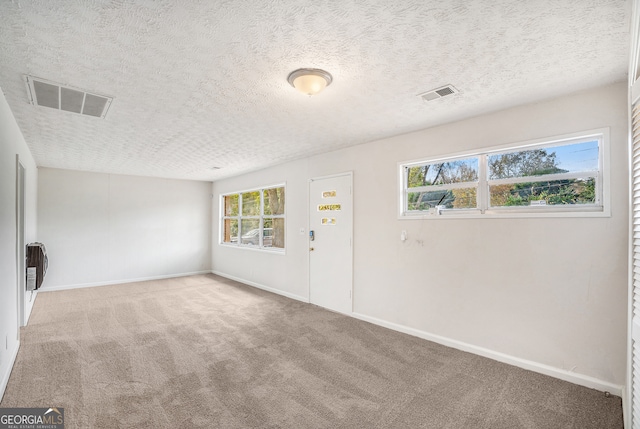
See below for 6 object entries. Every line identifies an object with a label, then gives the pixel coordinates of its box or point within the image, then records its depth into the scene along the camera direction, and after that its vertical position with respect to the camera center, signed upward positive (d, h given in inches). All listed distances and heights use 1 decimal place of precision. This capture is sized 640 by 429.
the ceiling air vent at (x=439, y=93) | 101.1 +42.6
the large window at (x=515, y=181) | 104.3 +14.4
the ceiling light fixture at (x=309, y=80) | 88.4 +40.6
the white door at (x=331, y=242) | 177.6 -15.3
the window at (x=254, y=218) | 241.6 -0.5
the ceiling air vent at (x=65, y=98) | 97.5 +42.1
